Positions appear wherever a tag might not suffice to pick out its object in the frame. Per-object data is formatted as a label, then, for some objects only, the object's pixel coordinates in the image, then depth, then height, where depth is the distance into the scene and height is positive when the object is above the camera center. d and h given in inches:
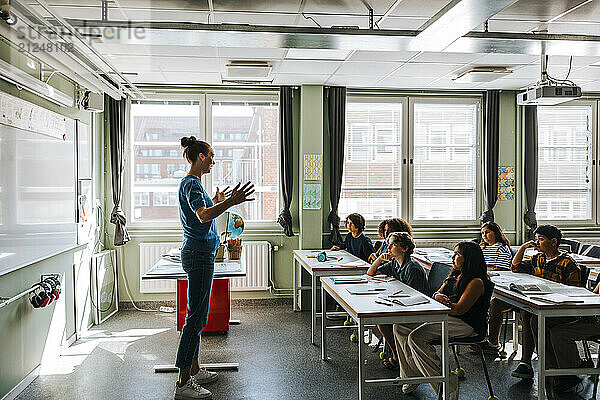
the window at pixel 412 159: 299.1 +19.2
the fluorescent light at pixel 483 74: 243.9 +51.1
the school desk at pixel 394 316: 137.5 -28.2
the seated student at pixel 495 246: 225.5 -19.5
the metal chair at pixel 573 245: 255.6 -21.6
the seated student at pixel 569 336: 157.1 -37.4
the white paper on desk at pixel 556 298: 147.5 -26.4
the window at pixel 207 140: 287.9 +24.7
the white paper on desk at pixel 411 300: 146.0 -26.3
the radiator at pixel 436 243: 294.8 -23.4
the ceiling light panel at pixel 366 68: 233.5 +52.8
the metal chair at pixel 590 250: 236.5 -22.8
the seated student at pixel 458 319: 151.9 -32.5
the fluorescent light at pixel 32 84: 155.1 +33.4
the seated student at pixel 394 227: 213.9 -11.2
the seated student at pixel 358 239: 247.0 -18.4
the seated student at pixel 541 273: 179.3 -24.5
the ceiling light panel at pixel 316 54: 210.8 +52.0
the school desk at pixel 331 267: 211.0 -25.3
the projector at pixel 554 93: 200.7 +35.1
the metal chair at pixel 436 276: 182.2 -25.1
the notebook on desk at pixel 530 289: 158.9 -25.6
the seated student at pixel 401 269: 176.6 -22.5
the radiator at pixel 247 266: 281.0 -33.3
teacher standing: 159.2 -17.3
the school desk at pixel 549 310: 145.4 -28.5
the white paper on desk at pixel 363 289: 162.8 -26.2
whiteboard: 159.6 +2.8
